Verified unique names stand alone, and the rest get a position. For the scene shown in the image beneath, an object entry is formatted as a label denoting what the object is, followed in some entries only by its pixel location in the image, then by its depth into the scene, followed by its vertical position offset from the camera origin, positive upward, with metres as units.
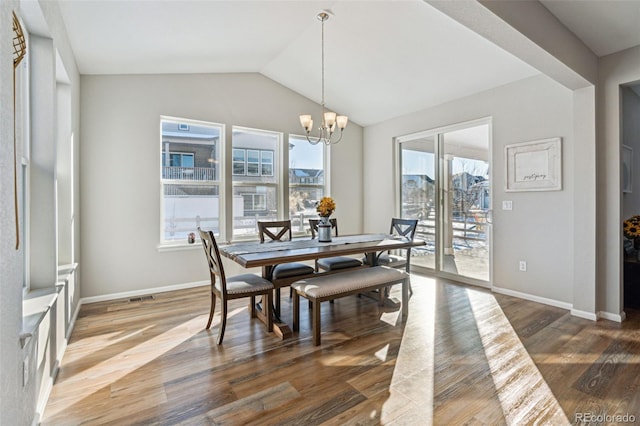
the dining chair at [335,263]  3.68 -0.61
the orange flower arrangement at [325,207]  3.32 +0.05
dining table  2.70 -0.36
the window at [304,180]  5.18 +0.55
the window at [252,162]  4.66 +0.76
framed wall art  3.51 +0.52
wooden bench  2.66 -0.66
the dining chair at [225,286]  2.62 -0.64
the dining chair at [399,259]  3.90 -0.58
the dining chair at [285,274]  3.06 -0.62
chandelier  3.26 +0.96
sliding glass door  4.27 +0.22
